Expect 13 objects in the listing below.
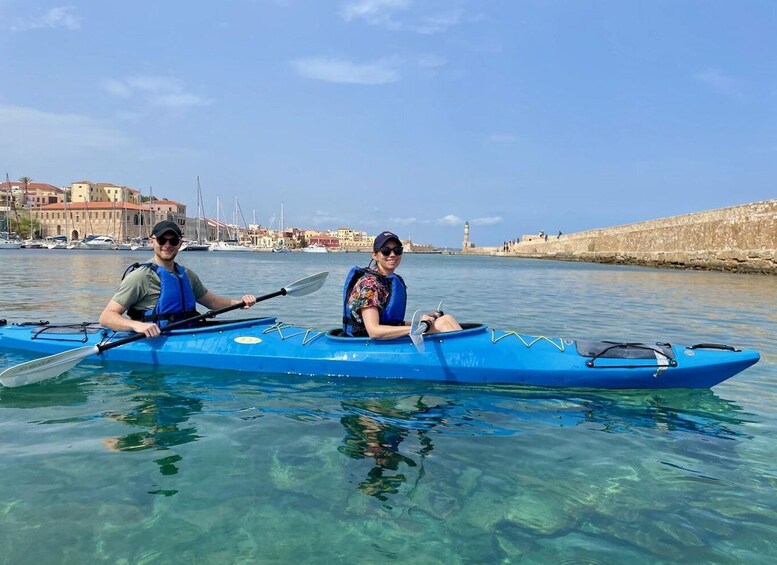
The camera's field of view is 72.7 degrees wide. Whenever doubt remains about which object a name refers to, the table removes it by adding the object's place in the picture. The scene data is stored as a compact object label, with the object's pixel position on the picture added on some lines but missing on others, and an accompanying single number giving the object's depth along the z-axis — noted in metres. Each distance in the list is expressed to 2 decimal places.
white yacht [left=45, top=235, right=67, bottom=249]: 80.06
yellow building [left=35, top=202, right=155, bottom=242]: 101.19
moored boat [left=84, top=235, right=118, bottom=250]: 77.12
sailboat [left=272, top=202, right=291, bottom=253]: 121.54
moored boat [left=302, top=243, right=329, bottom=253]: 137.50
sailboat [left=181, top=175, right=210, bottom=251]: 87.96
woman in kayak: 5.50
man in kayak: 5.54
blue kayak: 5.31
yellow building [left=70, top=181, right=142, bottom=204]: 114.31
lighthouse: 166.77
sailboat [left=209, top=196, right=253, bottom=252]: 102.36
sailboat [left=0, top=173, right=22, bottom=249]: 72.44
